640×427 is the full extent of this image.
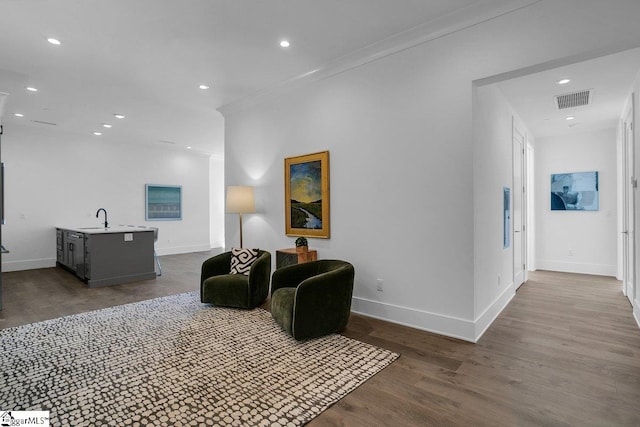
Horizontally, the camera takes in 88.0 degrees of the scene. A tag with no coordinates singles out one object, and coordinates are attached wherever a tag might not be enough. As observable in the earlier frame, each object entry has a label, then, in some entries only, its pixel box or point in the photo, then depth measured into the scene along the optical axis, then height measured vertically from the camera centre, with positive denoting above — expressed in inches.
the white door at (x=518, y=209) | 197.6 +2.1
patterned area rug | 79.2 -46.2
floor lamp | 189.9 +8.6
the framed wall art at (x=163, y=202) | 346.0 +14.5
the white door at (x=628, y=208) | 157.2 +1.8
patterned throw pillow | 171.3 -23.5
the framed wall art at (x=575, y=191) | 249.9 +16.0
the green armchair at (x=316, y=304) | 118.3 -33.6
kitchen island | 215.6 -26.6
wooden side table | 163.5 -21.2
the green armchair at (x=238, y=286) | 157.3 -34.5
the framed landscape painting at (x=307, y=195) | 165.6 +10.3
